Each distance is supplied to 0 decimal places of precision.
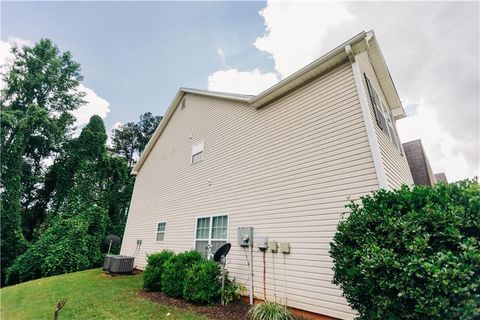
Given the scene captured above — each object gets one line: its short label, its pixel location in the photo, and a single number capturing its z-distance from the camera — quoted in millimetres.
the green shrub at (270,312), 4113
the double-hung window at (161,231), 9794
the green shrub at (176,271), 5902
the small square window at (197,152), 9195
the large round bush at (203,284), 5246
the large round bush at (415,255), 2139
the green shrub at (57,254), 12094
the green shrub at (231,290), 5418
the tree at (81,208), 12352
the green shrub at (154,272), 6738
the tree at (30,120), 14164
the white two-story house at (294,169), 4516
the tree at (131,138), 27719
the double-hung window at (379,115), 5344
